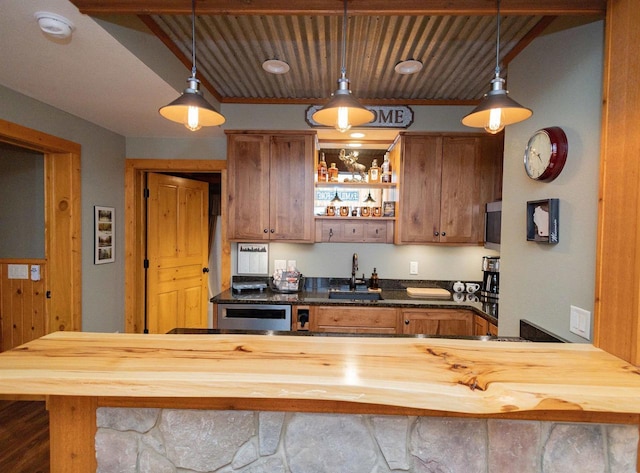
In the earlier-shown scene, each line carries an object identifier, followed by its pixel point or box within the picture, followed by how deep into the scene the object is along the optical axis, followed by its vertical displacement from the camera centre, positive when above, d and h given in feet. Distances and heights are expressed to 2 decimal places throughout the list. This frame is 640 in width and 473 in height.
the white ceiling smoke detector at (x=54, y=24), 4.74 +3.06
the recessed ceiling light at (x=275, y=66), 7.63 +3.97
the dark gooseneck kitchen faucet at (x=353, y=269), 10.79 -1.43
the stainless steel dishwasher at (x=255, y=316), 9.02 -2.55
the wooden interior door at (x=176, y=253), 11.60 -1.05
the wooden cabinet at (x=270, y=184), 9.91 +1.34
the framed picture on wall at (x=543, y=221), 5.04 +0.16
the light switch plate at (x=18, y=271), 9.10 -1.34
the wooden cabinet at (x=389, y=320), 8.92 -2.61
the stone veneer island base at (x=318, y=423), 3.33 -2.17
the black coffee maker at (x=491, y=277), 9.41 -1.45
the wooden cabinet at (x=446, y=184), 9.74 +1.39
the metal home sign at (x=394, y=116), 9.97 +3.54
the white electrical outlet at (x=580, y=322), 4.45 -1.32
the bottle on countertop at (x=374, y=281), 10.75 -1.79
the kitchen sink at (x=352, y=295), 10.32 -2.17
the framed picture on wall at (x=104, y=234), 9.59 -0.27
